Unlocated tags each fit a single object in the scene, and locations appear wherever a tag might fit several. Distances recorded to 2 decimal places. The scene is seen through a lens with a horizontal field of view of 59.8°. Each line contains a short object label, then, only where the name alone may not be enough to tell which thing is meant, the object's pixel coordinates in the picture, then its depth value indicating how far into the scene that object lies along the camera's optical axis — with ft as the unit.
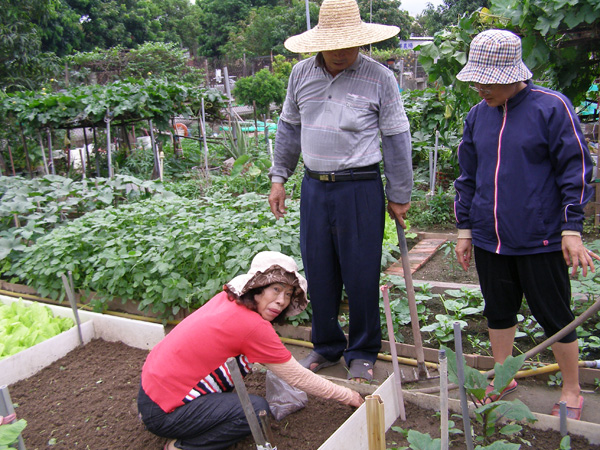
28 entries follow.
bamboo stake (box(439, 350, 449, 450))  5.13
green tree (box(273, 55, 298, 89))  59.00
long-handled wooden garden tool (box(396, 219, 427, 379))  8.61
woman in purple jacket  6.56
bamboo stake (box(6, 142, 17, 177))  31.21
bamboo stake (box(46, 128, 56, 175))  25.95
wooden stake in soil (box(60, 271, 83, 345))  10.98
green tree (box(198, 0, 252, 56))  114.01
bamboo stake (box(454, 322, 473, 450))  5.39
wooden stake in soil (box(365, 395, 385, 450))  6.18
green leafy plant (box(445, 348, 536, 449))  6.23
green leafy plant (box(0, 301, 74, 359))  10.41
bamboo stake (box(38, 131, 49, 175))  25.42
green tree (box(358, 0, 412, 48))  90.94
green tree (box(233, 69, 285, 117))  40.98
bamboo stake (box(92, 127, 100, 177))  27.43
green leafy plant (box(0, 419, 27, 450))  5.27
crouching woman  6.87
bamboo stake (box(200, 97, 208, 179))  28.73
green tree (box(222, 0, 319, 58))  88.12
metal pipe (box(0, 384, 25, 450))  5.51
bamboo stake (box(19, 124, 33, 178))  26.89
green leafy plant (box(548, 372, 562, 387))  8.54
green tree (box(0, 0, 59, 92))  32.73
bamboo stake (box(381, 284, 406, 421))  7.23
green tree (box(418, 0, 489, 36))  95.61
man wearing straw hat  8.23
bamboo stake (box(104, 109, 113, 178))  24.38
